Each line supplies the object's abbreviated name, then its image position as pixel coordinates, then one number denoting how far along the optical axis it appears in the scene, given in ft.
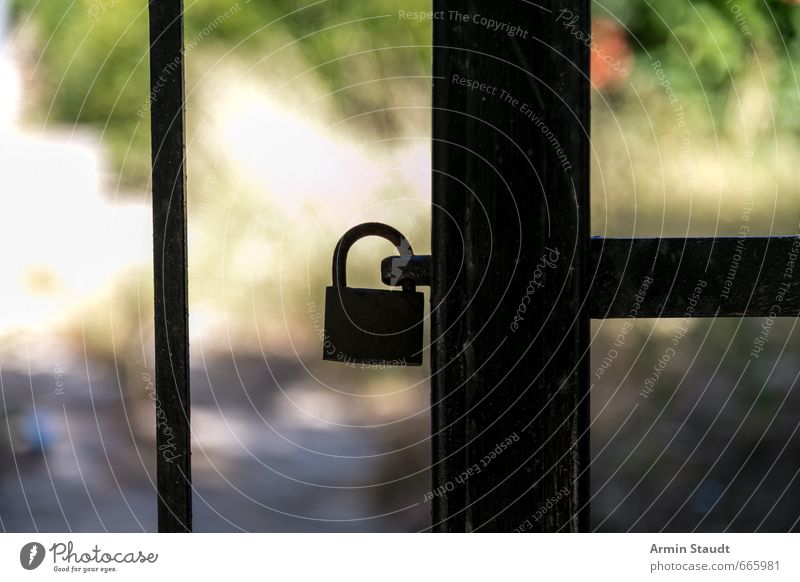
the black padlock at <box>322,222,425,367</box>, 5.97
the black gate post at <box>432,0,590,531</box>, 5.77
